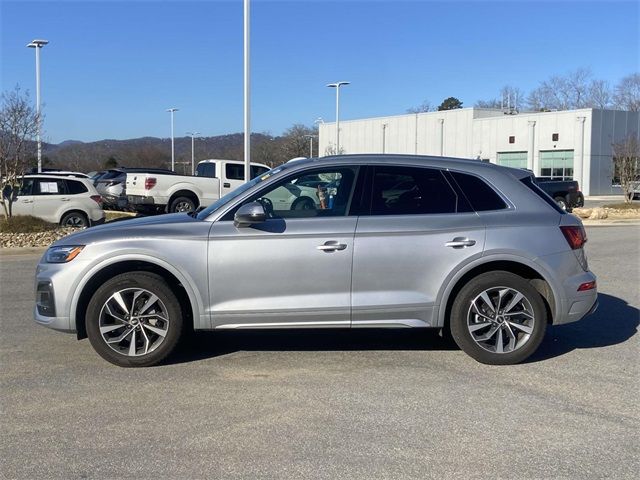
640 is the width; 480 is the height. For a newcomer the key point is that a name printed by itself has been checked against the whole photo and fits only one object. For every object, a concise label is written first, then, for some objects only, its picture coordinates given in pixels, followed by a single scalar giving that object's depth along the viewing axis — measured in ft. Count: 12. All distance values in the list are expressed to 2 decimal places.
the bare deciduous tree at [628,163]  104.99
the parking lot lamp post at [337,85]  147.84
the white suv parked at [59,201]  53.47
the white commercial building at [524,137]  165.27
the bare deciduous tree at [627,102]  304.34
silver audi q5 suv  17.92
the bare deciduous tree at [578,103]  318.86
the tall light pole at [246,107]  63.91
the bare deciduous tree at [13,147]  50.85
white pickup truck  65.36
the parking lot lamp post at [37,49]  93.56
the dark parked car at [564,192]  91.71
